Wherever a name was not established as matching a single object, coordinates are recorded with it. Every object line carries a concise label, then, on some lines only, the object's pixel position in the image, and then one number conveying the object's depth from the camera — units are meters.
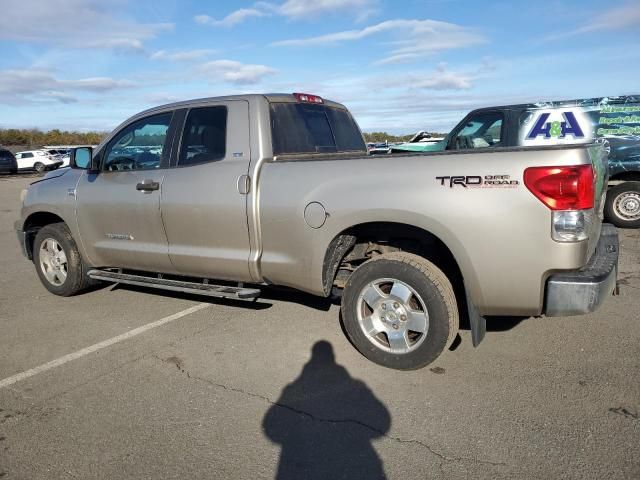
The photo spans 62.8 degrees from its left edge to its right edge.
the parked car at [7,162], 29.97
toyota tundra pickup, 3.18
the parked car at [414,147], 9.73
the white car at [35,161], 34.50
